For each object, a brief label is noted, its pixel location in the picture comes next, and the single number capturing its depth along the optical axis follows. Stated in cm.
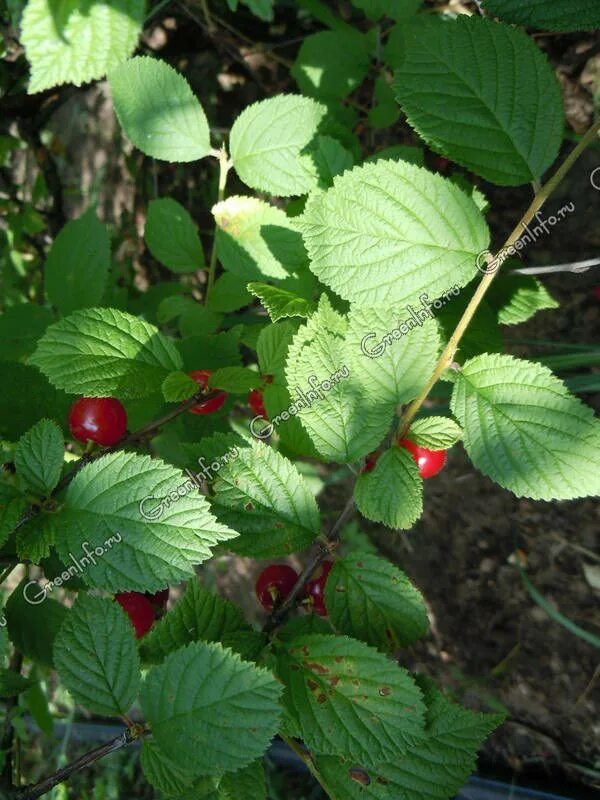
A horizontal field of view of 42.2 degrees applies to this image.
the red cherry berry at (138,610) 21
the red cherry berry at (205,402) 21
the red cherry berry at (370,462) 18
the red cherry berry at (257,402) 22
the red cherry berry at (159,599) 22
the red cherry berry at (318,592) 20
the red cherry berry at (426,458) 18
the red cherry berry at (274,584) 21
